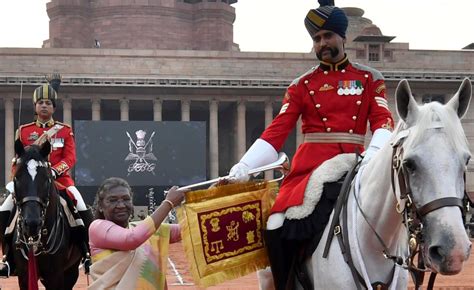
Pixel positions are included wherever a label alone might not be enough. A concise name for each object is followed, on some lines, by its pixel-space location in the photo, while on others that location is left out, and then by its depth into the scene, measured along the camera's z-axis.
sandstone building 48.00
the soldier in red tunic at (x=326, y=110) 4.66
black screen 41.34
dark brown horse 6.31
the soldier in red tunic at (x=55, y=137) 7.89
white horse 3.11
